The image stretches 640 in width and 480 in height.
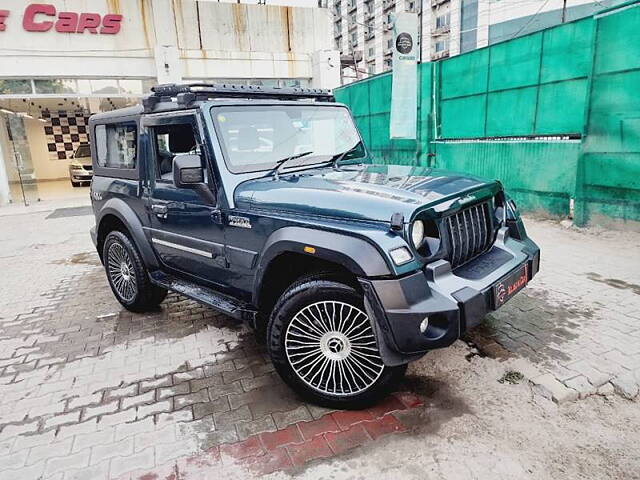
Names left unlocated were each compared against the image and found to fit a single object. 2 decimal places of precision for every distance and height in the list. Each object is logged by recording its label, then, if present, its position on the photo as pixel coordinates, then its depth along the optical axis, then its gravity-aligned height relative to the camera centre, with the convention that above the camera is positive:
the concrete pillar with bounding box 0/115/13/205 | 12.13 -0.96
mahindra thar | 2.41 -0.67
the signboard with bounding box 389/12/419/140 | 8.84 +0.95
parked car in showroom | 16.41 -1.06
